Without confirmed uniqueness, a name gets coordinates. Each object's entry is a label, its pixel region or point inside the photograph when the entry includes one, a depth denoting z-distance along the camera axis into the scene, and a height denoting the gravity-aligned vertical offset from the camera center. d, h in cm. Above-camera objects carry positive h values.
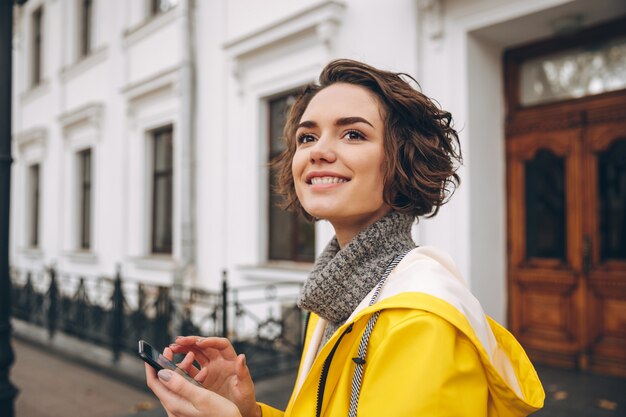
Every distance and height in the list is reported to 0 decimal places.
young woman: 102 -18
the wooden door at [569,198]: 489 +25
